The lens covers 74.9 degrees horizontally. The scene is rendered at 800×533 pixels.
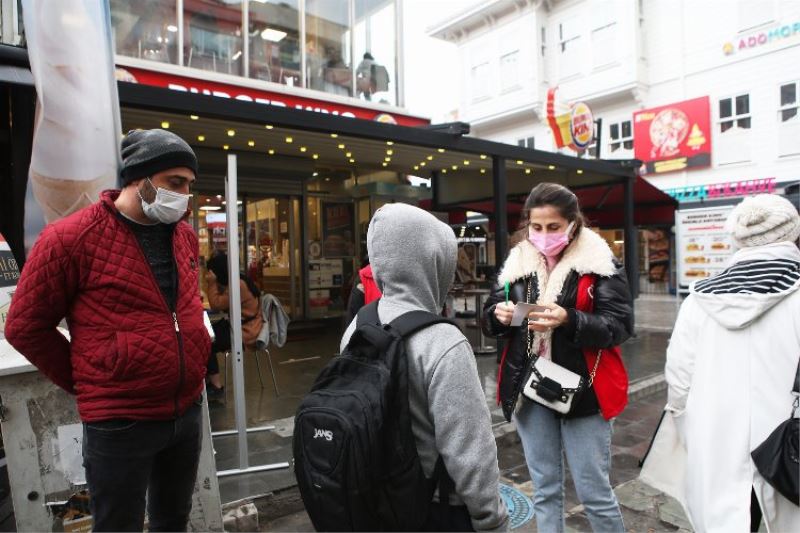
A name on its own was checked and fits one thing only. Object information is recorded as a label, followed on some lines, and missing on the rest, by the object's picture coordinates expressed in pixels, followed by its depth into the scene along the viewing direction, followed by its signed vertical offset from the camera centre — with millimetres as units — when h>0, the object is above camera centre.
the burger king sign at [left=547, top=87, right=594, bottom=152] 10266 +2603
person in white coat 2119 -487
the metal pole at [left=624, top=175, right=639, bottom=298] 9703 +237
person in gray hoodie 1411 -314
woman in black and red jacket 2357 -403
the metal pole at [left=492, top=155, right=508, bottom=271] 7469 +837
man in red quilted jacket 1847 -220
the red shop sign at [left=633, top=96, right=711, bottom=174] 17719 +4114
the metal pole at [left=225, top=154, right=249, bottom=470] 3832 -312
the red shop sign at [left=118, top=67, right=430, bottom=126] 8375 +3010
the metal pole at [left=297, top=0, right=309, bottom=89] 10070 +4394
